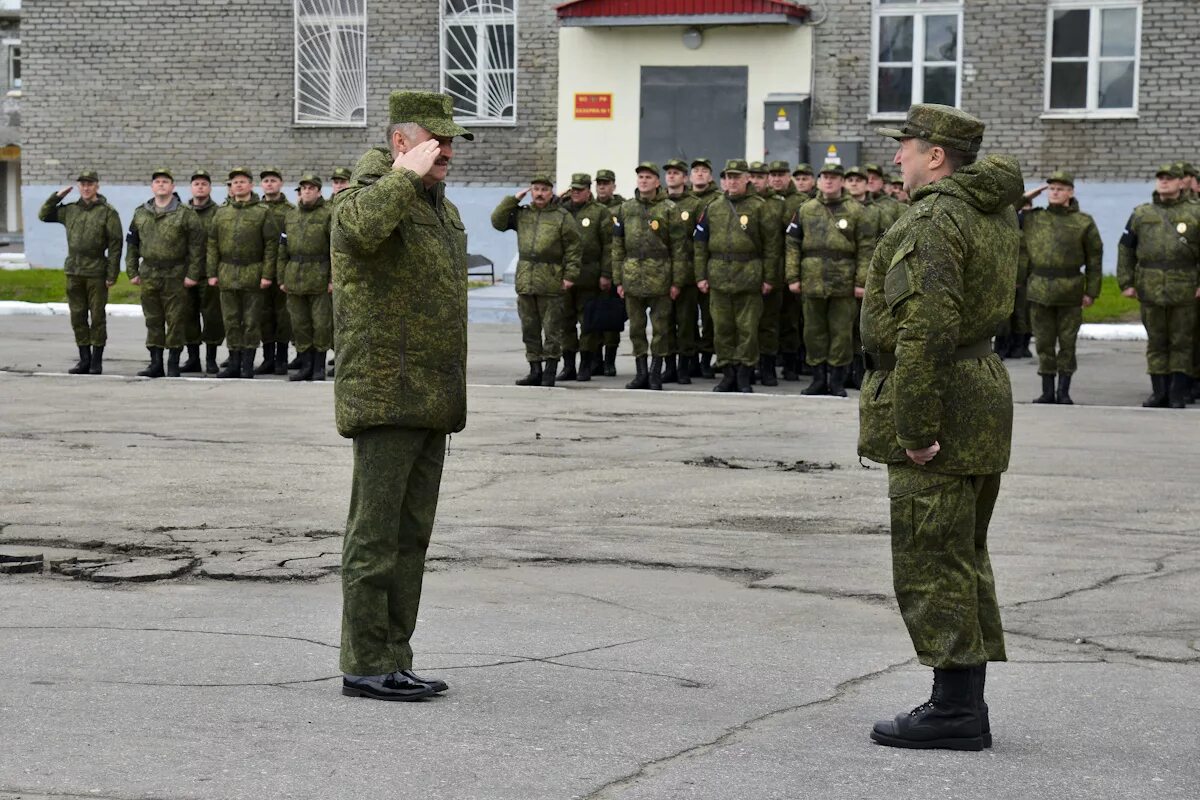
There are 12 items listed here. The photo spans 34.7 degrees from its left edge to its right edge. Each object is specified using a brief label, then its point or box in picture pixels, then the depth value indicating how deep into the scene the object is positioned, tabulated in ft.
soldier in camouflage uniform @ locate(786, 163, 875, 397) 56.90
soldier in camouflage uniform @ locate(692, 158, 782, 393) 58.80
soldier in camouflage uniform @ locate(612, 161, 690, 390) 60.44
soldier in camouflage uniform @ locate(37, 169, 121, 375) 61.21
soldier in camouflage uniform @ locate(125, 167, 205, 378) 61.46
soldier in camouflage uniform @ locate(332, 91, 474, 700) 20.02
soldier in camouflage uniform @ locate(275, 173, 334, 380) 60.54
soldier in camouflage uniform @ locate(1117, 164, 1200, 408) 54.90
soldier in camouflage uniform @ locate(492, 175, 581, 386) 60.49
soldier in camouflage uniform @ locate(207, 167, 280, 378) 61.62
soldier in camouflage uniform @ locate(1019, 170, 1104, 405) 55.57
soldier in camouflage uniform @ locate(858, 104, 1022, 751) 18.33
